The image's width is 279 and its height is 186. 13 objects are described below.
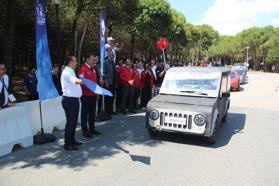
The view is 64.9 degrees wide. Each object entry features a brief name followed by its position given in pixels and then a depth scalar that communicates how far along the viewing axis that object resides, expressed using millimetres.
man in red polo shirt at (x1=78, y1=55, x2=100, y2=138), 5083
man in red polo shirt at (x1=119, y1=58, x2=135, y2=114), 7531
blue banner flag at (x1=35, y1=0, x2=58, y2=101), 5214
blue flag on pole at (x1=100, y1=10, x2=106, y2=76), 7134
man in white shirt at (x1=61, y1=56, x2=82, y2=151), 4312
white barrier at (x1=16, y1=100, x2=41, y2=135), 5137
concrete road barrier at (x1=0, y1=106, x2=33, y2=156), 4418
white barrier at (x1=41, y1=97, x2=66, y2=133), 5567
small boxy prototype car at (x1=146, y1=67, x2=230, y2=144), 4851
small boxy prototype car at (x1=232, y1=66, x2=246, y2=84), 18196
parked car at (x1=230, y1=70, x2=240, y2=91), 14763
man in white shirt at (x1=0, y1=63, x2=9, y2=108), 4764
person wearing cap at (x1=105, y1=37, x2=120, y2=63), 7465
